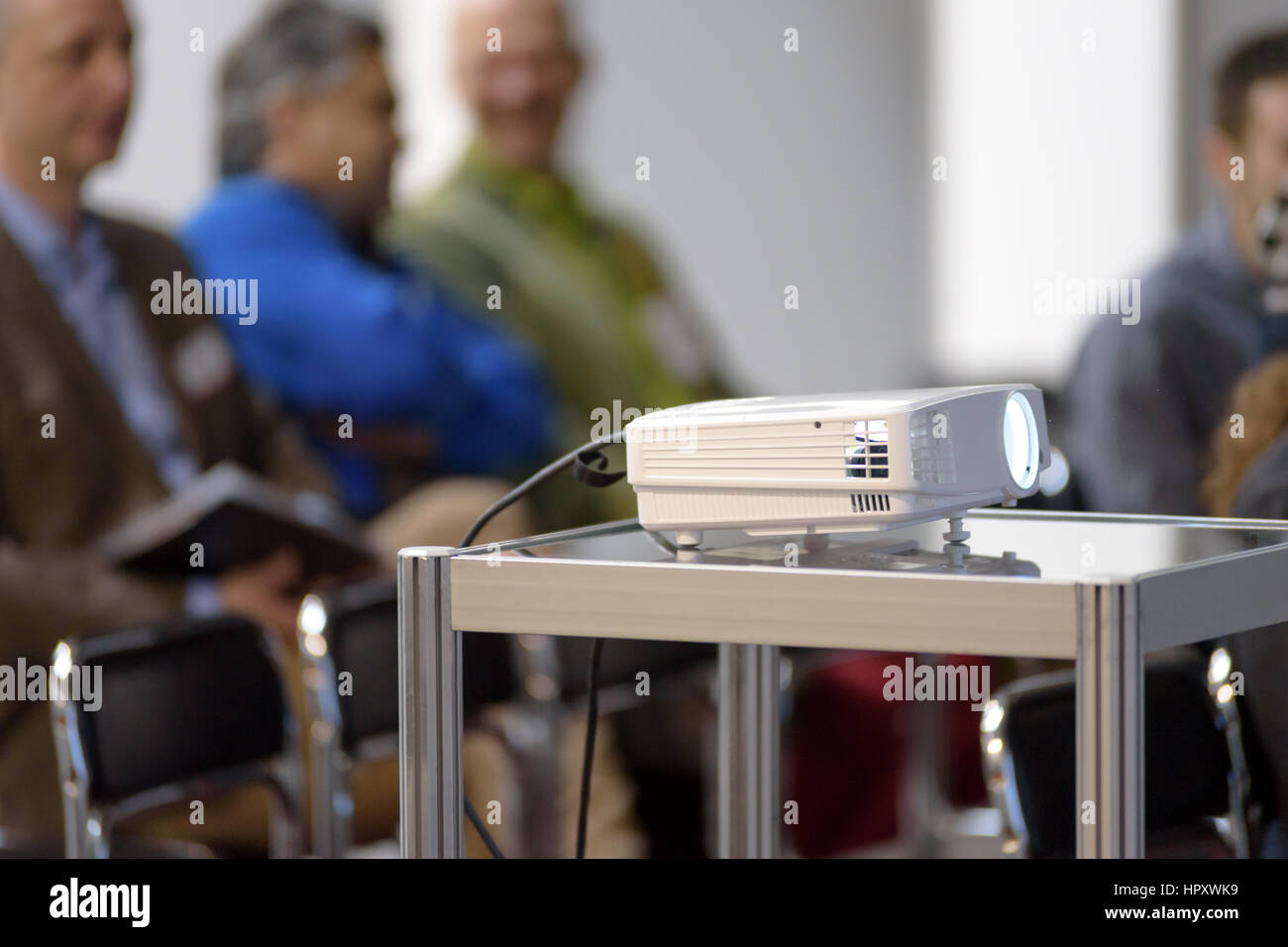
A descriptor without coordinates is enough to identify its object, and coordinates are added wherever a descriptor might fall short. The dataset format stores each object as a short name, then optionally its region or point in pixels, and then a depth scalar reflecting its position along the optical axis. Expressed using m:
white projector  3.39
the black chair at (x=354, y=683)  4.34
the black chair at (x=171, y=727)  4.03
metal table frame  3.34
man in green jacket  6.74
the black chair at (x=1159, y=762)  3.89
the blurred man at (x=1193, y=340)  5.97
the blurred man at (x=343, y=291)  6.32
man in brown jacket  5.71
